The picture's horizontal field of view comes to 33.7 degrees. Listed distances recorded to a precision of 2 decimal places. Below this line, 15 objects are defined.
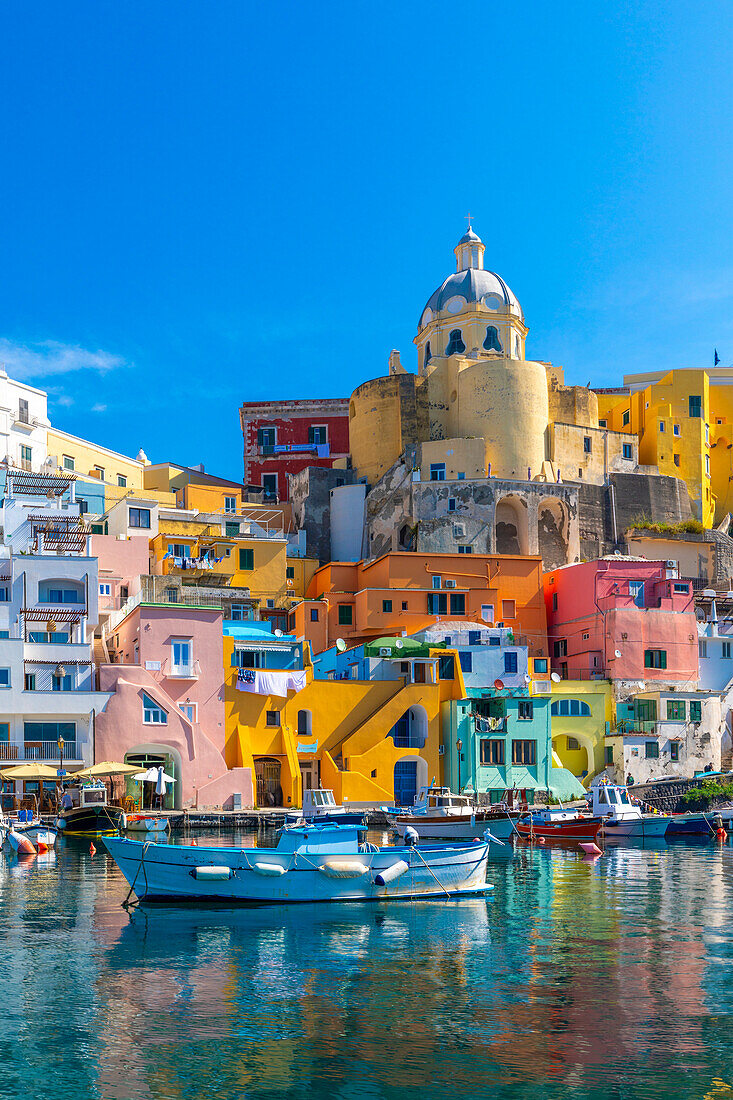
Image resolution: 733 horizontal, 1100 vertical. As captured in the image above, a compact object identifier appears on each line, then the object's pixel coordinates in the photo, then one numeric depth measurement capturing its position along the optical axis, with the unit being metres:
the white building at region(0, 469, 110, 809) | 46.22
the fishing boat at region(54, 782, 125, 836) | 42.50
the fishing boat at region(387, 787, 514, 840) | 39.06
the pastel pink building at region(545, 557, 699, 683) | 57.09
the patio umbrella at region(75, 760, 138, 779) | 43.59
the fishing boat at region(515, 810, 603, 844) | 41.62
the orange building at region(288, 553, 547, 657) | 59.31
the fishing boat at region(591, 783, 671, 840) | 44.28
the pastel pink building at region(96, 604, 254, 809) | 47.16
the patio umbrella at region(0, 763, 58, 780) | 42.94
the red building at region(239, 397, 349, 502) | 78.88
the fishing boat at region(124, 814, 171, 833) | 39.19
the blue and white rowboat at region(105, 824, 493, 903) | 26.69
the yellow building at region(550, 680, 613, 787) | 54.25
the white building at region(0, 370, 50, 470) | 61.62
